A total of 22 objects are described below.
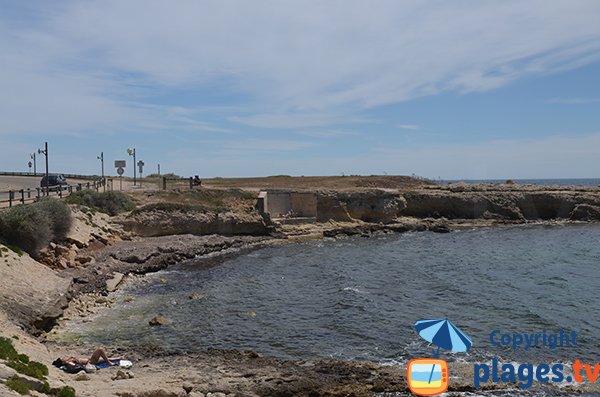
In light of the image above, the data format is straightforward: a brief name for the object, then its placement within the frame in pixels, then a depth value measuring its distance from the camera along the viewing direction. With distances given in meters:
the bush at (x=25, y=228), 25.22
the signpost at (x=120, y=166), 45.41
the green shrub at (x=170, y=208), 41.63
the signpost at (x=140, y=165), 55.59
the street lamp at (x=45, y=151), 39.44
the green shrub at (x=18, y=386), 10.38
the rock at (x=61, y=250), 27.59
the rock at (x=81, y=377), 13.91
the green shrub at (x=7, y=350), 12.67
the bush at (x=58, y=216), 28.70
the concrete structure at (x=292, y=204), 52.78
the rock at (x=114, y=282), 26.17
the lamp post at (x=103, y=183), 48.24
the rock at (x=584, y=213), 61.53
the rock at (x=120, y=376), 14.41
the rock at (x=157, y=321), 20.55
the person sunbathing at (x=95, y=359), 15.11
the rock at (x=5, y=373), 10.80
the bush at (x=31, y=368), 11.87
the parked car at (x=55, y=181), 51.62
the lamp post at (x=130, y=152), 59.49
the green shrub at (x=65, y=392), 11.56
